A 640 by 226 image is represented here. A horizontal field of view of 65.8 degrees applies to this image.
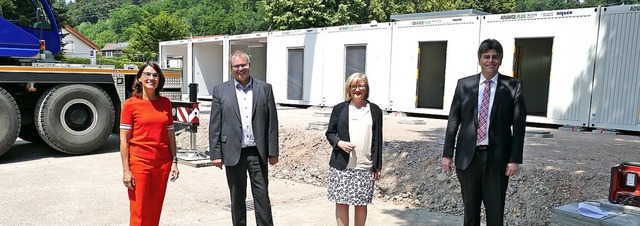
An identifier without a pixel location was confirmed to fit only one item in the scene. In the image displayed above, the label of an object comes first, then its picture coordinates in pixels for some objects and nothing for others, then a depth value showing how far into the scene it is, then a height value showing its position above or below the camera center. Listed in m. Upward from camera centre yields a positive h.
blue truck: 8.19 -0.46
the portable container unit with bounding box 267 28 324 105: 15.95 +0.17
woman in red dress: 3.68 -0.60
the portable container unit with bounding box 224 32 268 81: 18.35 +0.85
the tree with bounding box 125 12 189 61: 53.22 +3.50
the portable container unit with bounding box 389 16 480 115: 12.52 +0.48
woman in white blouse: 4.07 -0.62
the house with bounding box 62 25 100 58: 55.52 +2.50
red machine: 3.16 -0.66
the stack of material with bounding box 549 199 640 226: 3.24 -0.90
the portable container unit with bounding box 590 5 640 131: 10.13 +0.22
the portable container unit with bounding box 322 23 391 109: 14.20 +0.44
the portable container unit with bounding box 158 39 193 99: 21.61 +0.51
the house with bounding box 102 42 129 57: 93.18 +2.78
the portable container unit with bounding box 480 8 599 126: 10.80 +0.71
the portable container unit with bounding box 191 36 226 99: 21.28 +0.11
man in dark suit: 3.56 -0.41
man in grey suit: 4.02 -0.53
